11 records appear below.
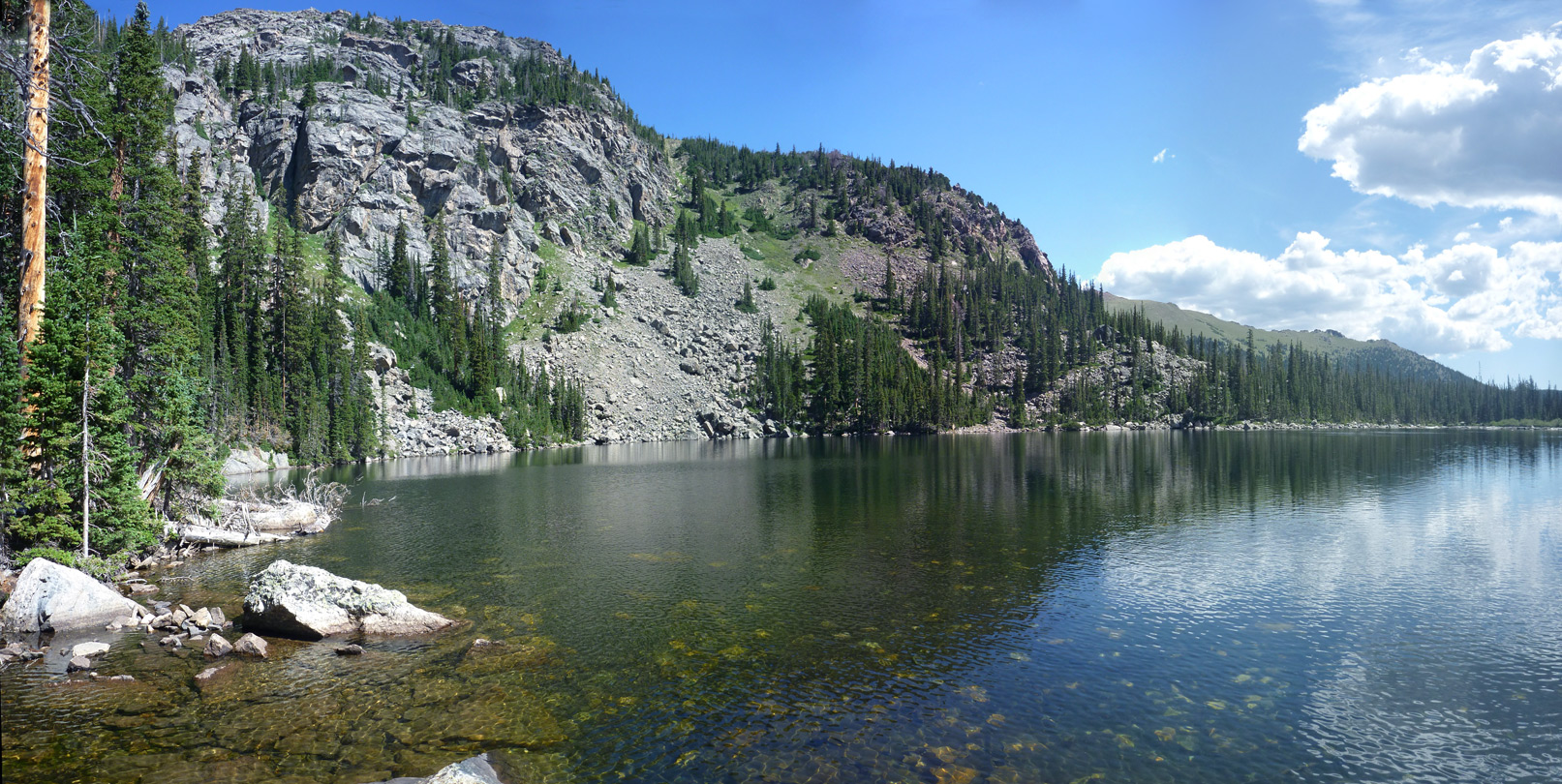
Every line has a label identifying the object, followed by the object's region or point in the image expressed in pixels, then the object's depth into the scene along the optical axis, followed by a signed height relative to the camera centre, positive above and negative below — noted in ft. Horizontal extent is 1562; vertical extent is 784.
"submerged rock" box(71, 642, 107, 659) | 66.13 -22.45
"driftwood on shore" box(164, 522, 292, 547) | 115.34 -20.86
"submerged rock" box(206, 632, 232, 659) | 68.74 -23.06
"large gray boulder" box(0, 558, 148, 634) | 71.87 -19.88
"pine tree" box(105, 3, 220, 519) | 104.63 +21.17
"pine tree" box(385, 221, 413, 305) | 486.38 +100.37
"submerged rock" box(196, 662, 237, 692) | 61.00 -23.52
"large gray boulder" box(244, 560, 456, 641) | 74.38 -21.17
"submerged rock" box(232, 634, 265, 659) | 68.95 -23.06
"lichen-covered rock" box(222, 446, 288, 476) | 249.34 -16.81
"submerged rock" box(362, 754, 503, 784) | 40.93 -21.72
